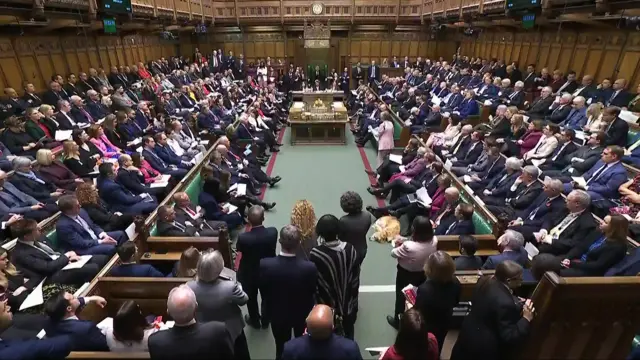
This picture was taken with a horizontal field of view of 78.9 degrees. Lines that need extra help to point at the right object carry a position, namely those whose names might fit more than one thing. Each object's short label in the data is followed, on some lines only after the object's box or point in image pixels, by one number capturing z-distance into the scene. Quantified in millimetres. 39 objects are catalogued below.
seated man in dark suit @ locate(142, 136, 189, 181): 6734
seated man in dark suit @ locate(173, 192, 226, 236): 4668
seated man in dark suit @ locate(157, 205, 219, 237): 4305
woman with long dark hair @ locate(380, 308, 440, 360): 2004
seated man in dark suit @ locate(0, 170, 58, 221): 4661
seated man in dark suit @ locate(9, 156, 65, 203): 5105
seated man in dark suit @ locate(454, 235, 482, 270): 3406
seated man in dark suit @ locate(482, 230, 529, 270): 3434
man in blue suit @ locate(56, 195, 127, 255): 4066
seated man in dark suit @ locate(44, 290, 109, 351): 2473
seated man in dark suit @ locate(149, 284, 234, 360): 2037
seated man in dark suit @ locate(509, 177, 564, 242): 4434
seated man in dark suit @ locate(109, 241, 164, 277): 3421
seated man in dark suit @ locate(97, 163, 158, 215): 5259
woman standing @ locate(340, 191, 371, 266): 3676
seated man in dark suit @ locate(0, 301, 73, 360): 2273
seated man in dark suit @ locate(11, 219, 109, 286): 3590
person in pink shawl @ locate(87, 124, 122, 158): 6690
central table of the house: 10844
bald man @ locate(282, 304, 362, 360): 2008
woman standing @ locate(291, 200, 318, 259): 3570
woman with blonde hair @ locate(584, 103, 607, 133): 6934
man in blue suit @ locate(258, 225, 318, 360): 2789
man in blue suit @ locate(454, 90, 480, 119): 10195
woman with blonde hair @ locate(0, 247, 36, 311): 3161
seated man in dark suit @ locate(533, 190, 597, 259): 3785
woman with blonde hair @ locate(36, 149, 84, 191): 5516
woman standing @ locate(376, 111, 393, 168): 8039
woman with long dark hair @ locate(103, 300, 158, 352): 2377
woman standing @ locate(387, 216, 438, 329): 3480
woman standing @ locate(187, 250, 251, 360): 2648
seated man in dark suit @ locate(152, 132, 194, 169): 7137
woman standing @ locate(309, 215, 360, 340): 2947
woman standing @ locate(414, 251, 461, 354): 2643
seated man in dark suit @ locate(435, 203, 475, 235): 4328
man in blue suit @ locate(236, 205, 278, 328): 3492
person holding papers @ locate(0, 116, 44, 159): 6293
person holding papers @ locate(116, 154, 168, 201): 5645
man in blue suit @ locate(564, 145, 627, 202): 4953
